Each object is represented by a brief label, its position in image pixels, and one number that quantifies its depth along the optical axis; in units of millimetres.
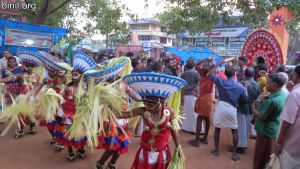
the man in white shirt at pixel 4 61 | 7027
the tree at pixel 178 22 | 12827
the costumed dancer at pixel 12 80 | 6246
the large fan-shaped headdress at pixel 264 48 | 6078
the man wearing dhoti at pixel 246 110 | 5496
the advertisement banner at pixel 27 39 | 9477
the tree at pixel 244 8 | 7369
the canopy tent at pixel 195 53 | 14649
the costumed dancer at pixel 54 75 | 4934
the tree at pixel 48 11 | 8688
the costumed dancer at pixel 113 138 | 3980
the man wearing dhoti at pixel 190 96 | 6586
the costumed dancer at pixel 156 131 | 3084
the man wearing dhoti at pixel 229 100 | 5328
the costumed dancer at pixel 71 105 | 4626
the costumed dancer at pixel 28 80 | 5832
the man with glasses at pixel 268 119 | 3902
